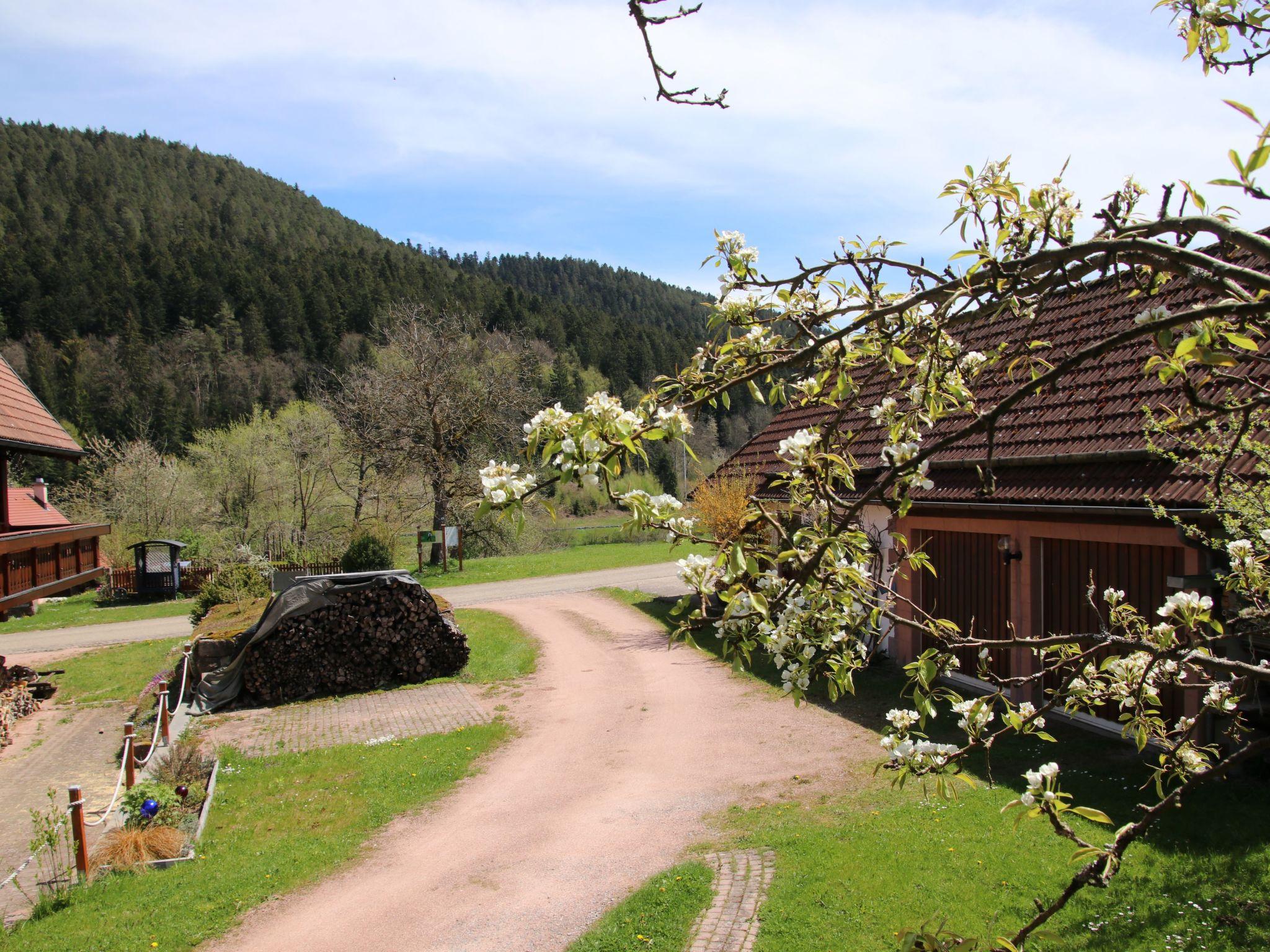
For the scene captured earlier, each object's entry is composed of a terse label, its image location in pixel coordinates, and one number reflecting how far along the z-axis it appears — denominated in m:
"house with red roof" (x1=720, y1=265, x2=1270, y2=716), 8.20
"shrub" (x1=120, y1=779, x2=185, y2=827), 8.40
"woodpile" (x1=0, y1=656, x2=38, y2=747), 13.08
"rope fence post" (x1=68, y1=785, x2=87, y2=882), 7.48
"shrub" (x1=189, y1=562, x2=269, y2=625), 19.28
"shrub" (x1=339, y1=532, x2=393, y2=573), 24.03
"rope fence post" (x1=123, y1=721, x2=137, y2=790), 9.48
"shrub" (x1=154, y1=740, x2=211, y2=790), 9.86
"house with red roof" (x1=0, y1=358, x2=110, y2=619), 12.21
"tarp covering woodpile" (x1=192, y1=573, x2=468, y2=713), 14.15
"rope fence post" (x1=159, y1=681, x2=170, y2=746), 11.89
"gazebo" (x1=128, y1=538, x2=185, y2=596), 26.98
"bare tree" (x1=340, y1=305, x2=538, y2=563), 28.16
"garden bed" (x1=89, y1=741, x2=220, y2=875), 7.84
